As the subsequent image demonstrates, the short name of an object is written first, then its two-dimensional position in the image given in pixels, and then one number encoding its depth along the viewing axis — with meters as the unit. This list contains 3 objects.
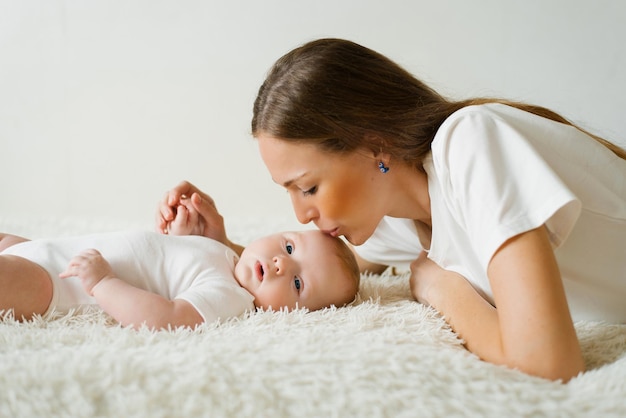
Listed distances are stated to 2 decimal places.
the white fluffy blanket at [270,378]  0.87
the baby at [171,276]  1.25
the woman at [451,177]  1.12
